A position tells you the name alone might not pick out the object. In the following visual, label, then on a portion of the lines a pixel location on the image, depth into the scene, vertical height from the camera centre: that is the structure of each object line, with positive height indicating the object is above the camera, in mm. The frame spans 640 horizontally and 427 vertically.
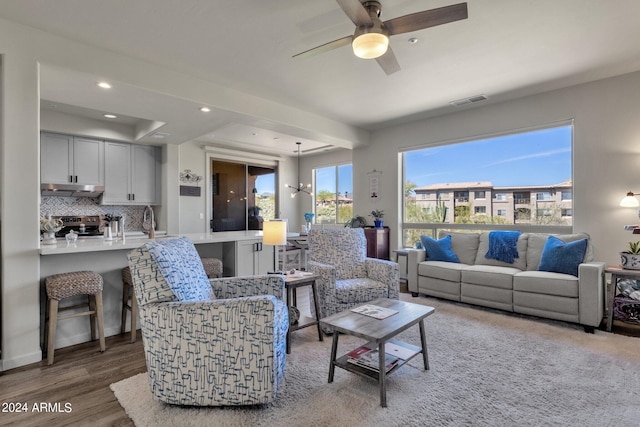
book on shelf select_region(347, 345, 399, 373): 2125 -1022
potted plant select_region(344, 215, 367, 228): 5957 -181
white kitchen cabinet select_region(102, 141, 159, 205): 5469 +710
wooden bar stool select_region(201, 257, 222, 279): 3462 -588
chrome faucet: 3650 -178
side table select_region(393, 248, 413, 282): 5469 -964
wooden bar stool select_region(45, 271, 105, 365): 2512 -637
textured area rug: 1808 -1173
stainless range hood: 4859 +380
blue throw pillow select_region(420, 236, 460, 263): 4398 -524
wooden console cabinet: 5492 -516
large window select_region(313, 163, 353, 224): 7488 +450
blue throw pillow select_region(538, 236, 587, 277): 3361 -482
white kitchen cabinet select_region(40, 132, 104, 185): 4848 +870
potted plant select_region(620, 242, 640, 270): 3094 -463
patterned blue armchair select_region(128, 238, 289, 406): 1849 -755
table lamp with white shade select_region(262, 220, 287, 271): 2988 -190
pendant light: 8077 +639
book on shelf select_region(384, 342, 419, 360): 2260 -1024
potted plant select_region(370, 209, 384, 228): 5664 -69
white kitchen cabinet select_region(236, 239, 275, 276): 3971 -579
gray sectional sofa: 3111 -791
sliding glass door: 6941 +417
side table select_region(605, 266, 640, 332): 3062 -665
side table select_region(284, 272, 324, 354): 2782 -642
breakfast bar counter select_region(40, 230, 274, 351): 2758 -483
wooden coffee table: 1921 -745
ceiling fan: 1929 +1231
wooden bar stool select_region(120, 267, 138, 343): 2922 -858
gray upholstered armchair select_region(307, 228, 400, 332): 3162 -640
